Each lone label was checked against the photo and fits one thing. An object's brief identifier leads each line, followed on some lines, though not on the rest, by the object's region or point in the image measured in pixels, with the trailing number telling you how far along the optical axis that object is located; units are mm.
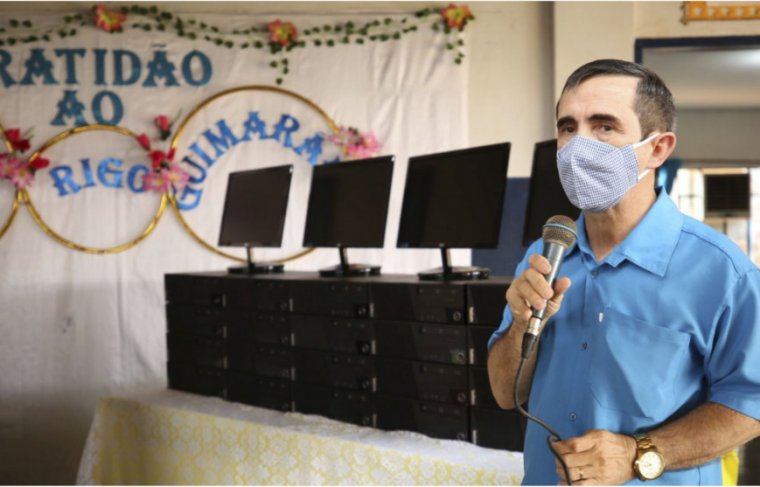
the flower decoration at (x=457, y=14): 5070
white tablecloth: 2537
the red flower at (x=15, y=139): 5090
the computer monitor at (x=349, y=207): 3125
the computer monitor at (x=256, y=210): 3682
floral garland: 5137
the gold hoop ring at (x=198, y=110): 5211
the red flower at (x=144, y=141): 5164
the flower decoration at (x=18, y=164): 5074
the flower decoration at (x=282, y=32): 5168
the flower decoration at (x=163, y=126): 5168
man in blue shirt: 1270
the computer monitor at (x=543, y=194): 2568
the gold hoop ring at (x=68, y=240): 5148
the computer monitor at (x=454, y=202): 2697
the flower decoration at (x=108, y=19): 5113
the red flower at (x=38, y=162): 5105
